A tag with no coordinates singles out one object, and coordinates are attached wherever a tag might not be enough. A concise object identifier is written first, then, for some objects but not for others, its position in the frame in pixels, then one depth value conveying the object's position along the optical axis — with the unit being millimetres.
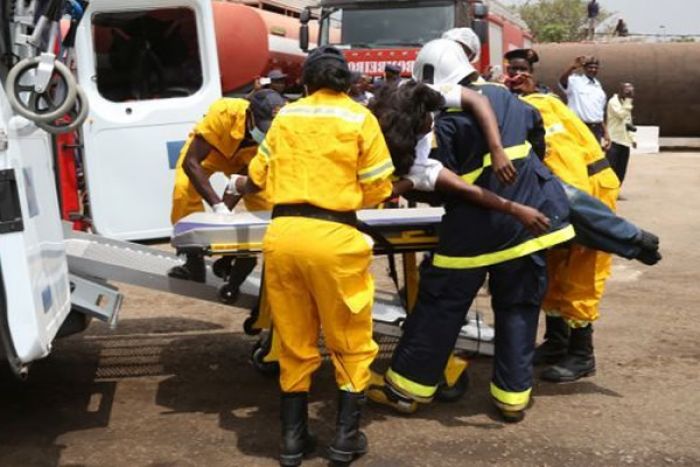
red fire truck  12992
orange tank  12875
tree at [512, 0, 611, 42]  66375
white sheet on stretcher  4574
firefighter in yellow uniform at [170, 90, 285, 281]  5539
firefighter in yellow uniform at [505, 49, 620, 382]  5230
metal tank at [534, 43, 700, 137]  20688
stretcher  4586
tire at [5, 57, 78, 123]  3582
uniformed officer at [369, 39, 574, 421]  4605
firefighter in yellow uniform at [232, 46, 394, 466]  3984
